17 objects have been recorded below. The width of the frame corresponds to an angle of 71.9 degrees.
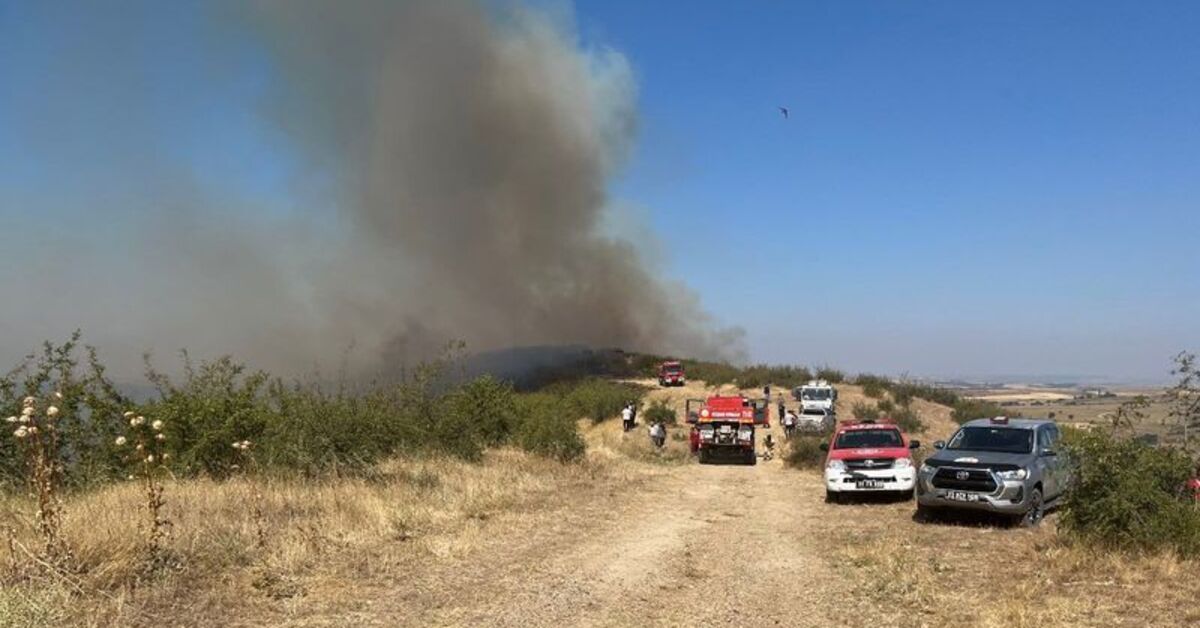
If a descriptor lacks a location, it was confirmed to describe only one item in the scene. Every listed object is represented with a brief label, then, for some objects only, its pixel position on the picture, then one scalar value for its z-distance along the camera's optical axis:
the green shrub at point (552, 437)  19.58
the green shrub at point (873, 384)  46.60
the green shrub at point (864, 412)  40.25
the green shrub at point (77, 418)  10.45
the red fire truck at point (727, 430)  26.91
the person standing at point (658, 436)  30.69
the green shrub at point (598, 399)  42.03
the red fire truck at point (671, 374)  53.78
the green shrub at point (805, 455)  23.61
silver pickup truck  11.70
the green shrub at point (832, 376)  52.78
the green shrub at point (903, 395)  44.47
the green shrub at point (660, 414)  38.88
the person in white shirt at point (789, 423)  33.22
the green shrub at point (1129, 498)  8.72
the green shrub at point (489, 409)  20.97
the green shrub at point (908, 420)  36.38
